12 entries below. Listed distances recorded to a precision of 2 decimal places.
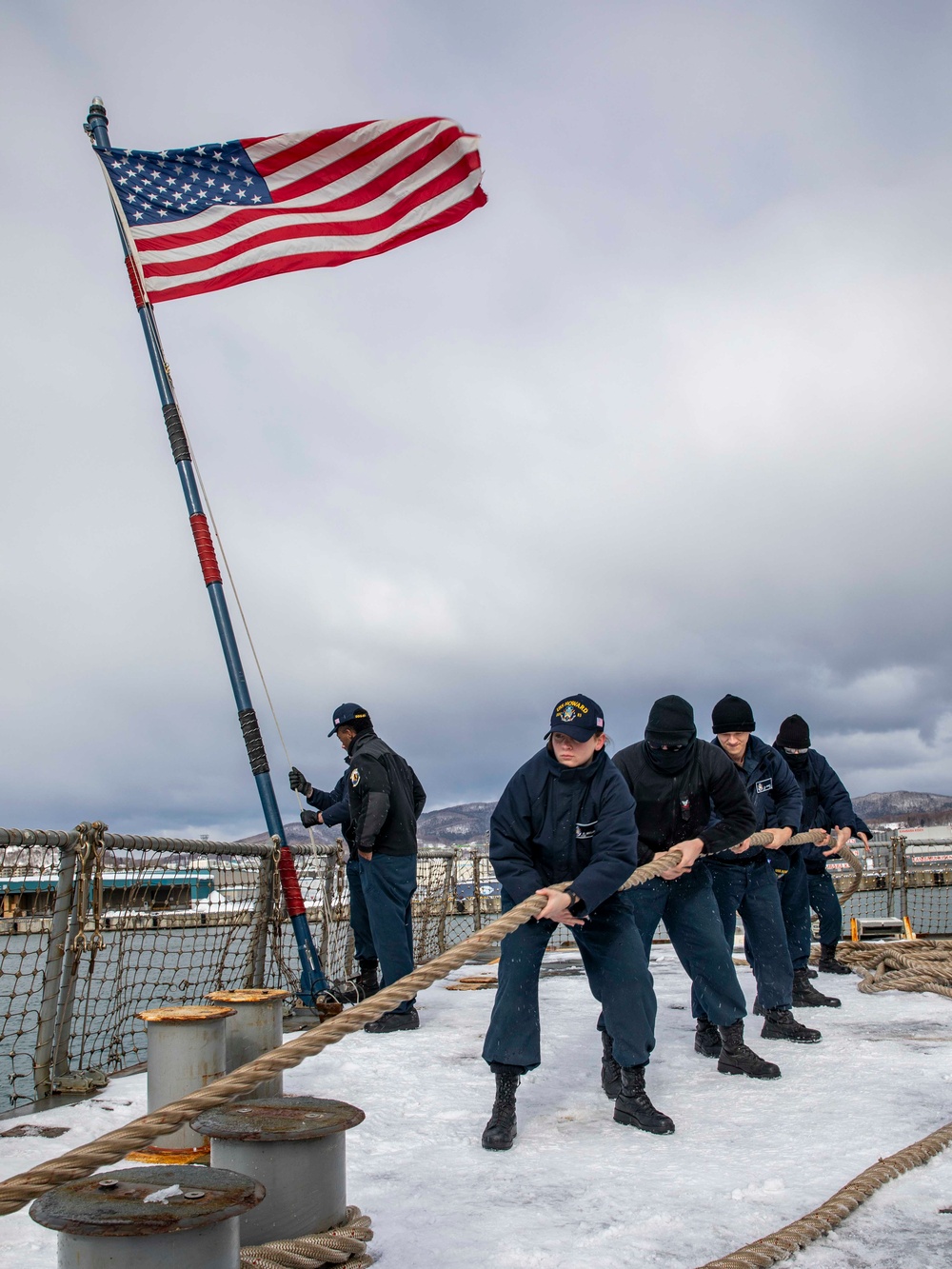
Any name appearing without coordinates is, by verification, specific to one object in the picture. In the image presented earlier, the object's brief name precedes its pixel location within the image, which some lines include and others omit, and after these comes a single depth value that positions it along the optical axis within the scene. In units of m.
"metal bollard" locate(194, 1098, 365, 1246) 2.06
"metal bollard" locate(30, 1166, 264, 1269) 1.53
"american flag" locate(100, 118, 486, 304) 6.98
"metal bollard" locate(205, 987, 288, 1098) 3.45
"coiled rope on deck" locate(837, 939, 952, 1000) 6.04
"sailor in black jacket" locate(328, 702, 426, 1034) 5.30
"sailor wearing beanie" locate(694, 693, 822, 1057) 4.77
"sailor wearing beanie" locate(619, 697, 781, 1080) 4.07
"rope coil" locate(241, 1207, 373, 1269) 1.96
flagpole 5.98
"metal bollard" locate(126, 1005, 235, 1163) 2.96
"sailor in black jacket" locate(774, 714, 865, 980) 6.51
